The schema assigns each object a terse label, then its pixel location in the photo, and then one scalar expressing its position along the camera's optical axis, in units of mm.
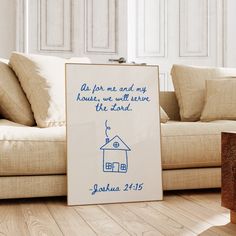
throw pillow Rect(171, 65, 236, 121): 3012
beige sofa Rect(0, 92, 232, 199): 2121
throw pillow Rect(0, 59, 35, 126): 2502
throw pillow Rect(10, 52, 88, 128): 2422
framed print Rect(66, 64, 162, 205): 2186
